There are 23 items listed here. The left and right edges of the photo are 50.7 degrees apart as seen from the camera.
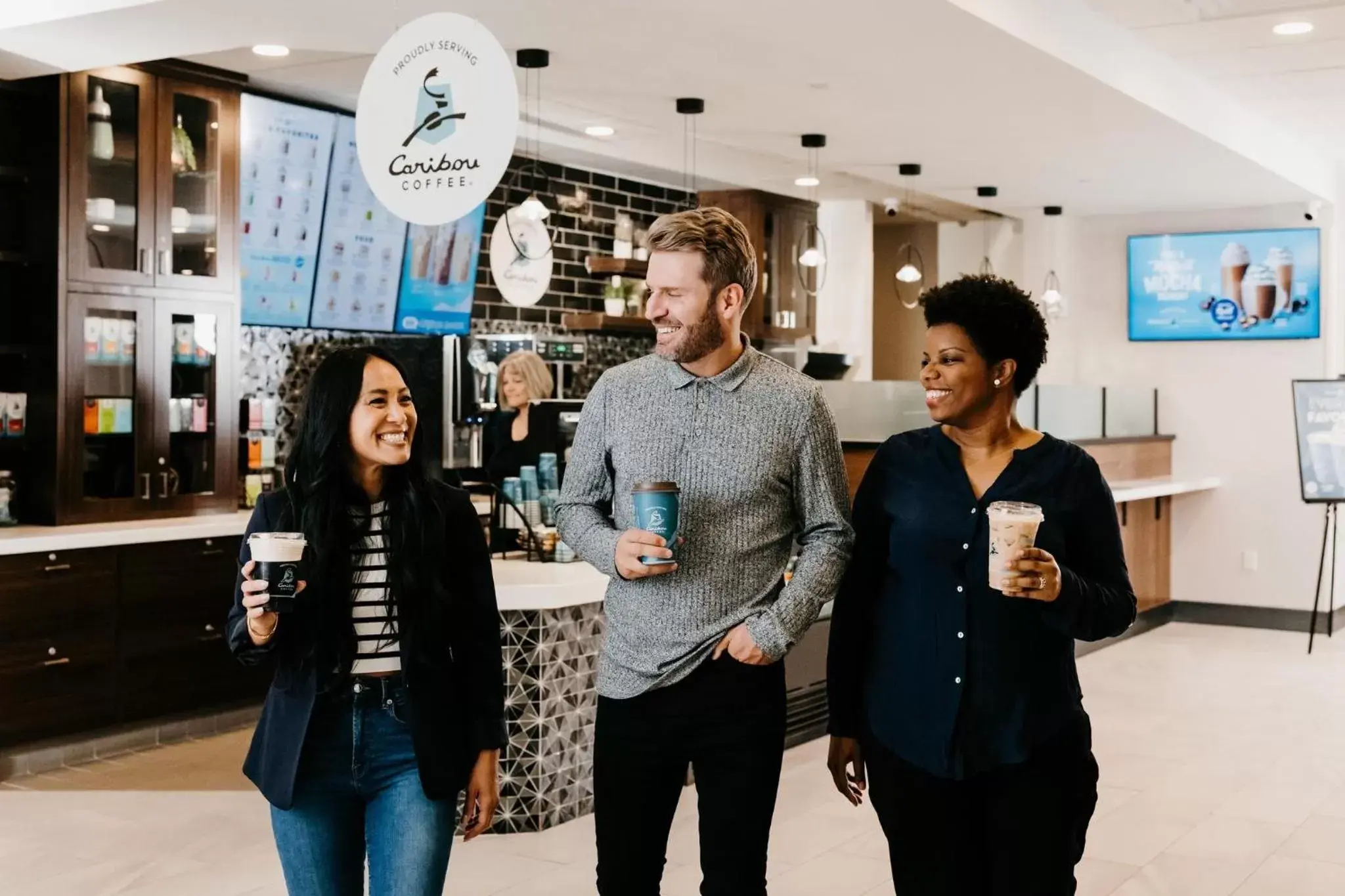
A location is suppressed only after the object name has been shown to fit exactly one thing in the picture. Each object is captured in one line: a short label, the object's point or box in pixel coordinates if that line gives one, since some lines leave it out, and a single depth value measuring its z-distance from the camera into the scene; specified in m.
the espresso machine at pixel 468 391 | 7.90
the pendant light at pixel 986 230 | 9.38
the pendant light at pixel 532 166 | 5.64
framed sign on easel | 9.02
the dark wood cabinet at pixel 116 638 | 5.43
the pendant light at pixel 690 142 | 6.62
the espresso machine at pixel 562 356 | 8.79
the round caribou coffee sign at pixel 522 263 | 8.13
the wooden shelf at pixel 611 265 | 8.84
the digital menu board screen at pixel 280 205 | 6.84
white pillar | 10.42
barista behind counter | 7.04
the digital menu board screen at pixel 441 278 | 7.86
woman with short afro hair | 2.38
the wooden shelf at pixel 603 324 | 8.91
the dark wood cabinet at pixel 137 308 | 5.88
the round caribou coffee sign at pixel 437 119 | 3.95
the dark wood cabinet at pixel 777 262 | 9.73
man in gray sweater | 2.42
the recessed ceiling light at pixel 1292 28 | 6.22
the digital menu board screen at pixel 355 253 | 7.31
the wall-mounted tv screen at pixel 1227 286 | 9.72
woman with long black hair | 2.24
